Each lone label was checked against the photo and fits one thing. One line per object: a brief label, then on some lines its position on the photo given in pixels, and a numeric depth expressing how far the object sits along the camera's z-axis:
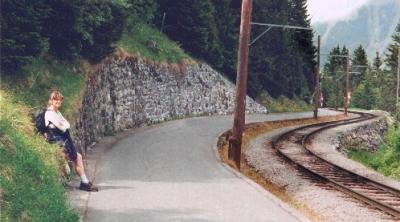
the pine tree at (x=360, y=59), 119.88
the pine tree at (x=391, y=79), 91.19
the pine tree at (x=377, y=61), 118.94
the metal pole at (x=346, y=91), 56.44
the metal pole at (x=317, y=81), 46.32
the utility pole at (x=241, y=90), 16.77
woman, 10.40
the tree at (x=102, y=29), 20.14
